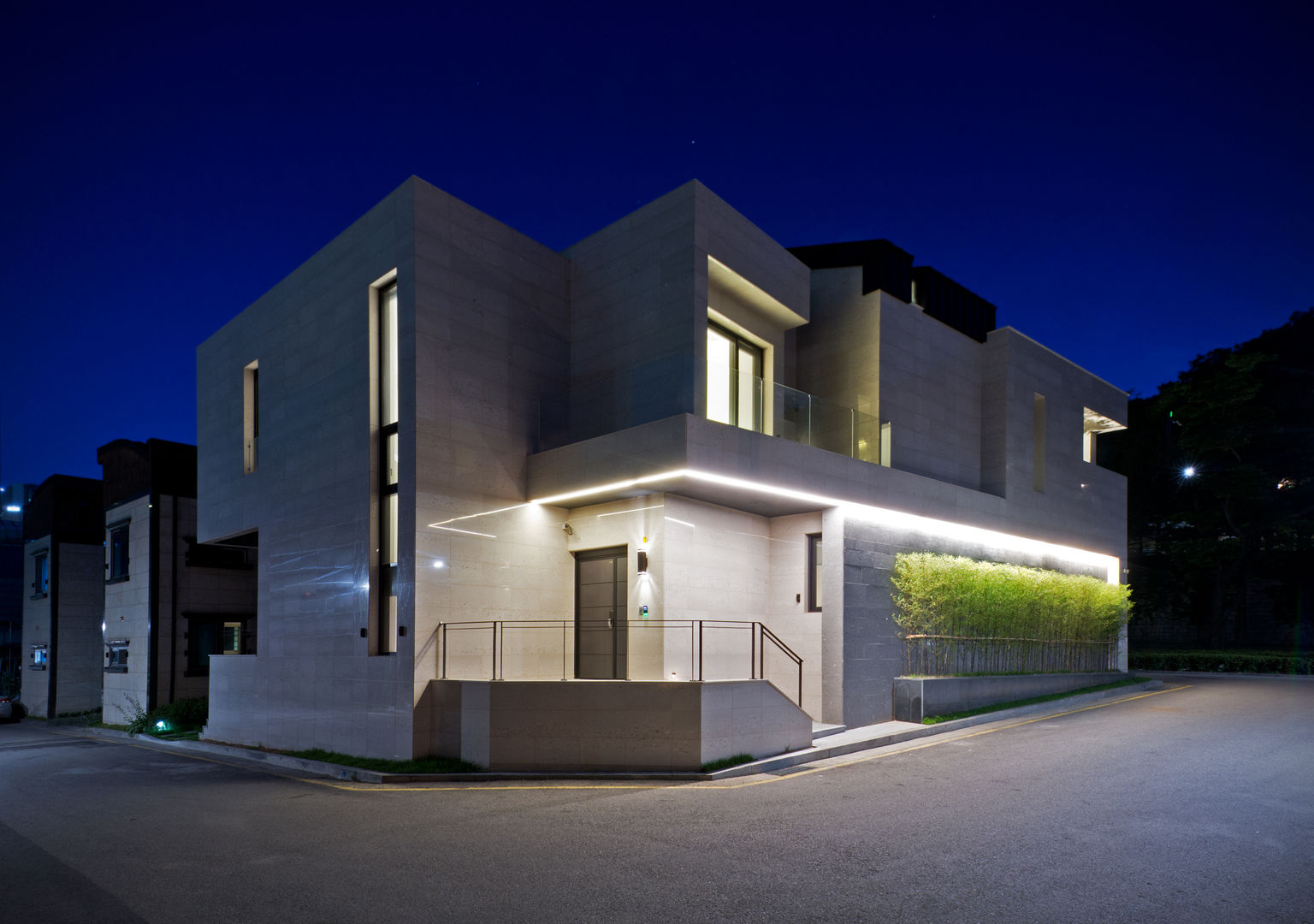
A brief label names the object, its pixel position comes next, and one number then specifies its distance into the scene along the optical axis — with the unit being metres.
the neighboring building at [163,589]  24.02
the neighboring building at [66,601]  30.02
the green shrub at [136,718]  21.52
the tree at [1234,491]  33.62
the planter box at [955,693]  15.41
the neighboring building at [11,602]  50.53
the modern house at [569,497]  12.74
